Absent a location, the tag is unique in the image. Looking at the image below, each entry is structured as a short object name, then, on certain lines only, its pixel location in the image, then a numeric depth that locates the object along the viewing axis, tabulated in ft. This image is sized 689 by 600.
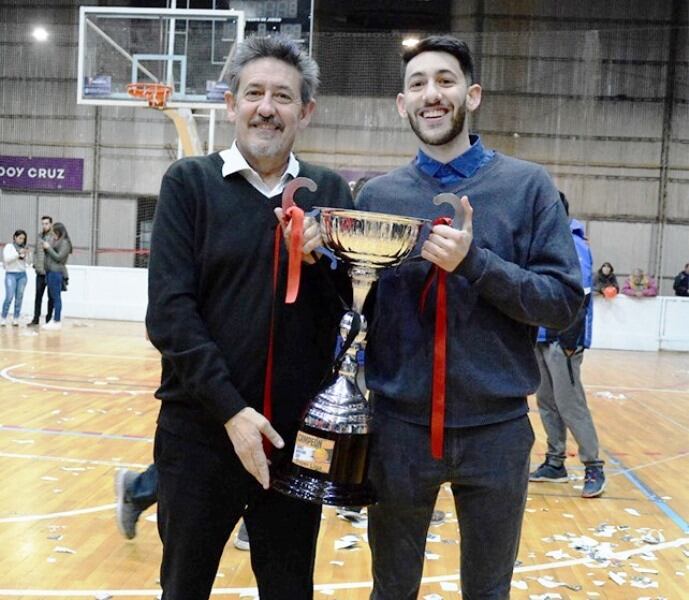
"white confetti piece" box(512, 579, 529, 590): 9.92
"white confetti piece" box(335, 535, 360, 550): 11.12
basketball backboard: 31.53
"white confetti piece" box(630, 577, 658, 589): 10.15
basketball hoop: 31.27
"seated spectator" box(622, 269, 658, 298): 40.78
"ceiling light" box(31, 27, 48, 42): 55.67
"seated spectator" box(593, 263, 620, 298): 40.05
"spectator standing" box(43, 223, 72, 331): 35.45
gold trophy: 5.14
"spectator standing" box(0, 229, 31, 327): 36.58
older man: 5.45
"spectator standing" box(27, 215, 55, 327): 36.00
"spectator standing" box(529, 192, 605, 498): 13.67
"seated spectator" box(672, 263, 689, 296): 43.21
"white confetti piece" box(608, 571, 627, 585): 10.27
